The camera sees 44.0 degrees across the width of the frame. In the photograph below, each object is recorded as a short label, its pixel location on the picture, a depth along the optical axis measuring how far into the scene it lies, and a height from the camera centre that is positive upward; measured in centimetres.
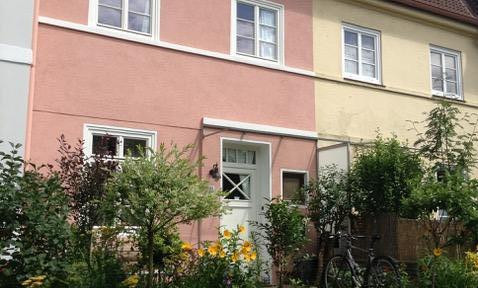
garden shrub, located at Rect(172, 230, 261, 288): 762 -50
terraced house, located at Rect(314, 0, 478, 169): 1312 +398
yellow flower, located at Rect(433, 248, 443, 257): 856 -30
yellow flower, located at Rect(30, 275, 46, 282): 639 -54
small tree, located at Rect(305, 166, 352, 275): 1145 +42
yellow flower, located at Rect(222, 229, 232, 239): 786 -7
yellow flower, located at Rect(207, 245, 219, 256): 765 -27
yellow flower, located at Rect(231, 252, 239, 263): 763 -35
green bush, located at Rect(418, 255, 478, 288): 866 -64
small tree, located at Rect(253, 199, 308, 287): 930 -4
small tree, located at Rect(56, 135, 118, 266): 791 +53
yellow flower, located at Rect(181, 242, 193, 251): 825 -25
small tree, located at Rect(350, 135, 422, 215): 1158 +102
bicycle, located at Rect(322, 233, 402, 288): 877 -64
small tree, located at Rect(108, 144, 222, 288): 684 +41
